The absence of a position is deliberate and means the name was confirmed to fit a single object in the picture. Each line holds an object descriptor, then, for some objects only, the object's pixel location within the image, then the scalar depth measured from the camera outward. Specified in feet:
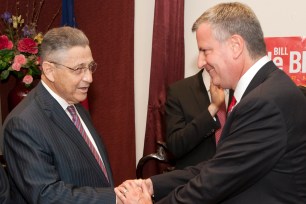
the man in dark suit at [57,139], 6.15
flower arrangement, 10.48
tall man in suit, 5.27
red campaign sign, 11.08
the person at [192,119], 8.54
